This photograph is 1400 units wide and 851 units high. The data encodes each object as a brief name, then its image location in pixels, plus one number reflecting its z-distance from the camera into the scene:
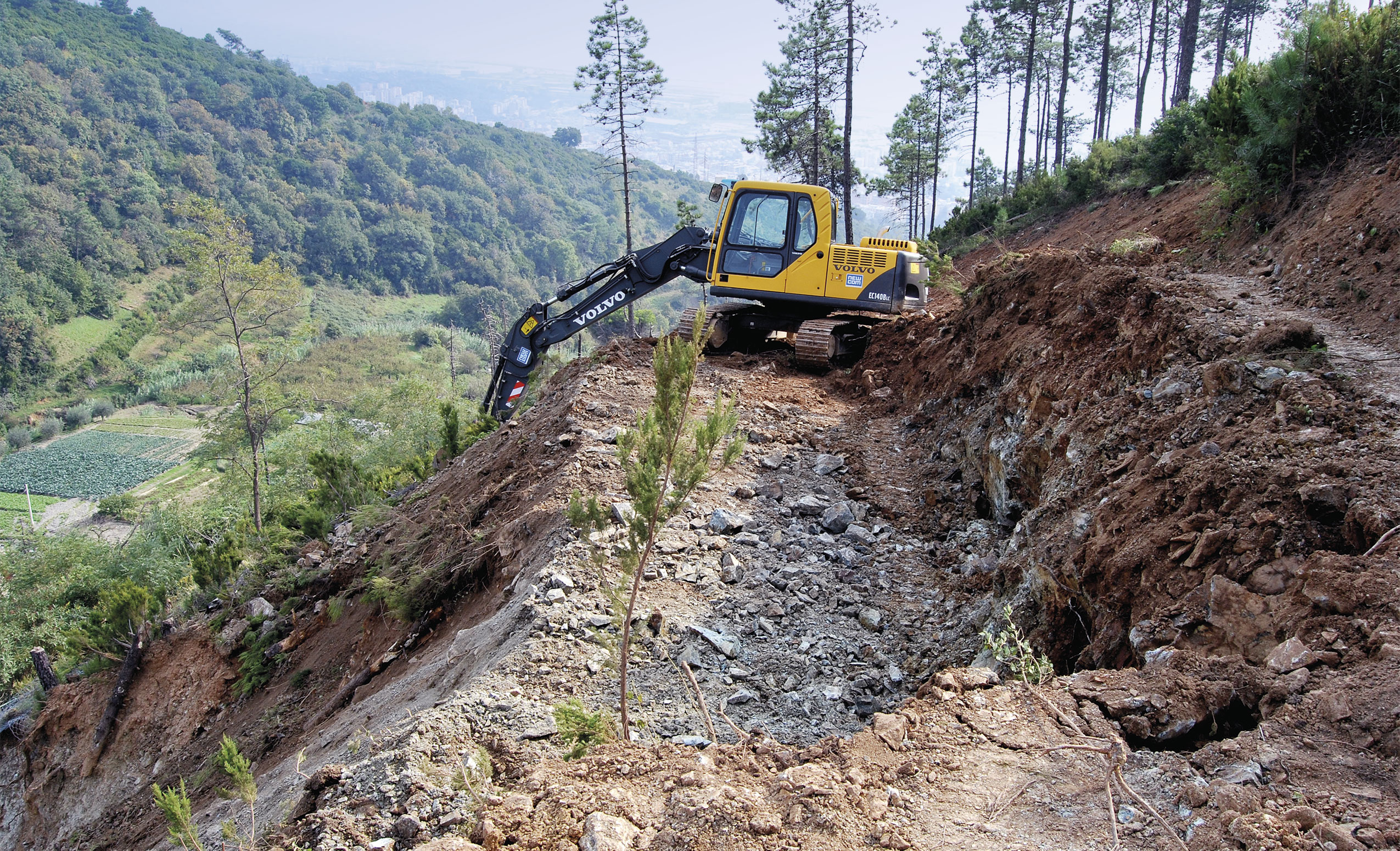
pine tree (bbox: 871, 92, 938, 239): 43.50
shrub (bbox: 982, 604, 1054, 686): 3.75
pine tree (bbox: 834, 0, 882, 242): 24.05
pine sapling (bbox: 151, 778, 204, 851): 3.81
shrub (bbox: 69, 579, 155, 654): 11.21
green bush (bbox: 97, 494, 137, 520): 43.34
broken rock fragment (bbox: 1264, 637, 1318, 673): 2.88
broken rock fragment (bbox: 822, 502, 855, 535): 6.81
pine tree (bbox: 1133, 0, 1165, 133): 32.25
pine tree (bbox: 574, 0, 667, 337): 28.62
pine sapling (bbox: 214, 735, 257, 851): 3.80
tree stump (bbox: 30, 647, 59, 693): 12.31
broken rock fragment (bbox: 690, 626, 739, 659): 5.02
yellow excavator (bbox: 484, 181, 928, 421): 10.98
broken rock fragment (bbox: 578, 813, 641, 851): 2.82
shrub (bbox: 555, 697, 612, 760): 3.77
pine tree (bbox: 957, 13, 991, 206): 38.50
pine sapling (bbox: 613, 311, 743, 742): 3.62
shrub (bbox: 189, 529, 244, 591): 13.30
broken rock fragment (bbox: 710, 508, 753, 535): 6.48
